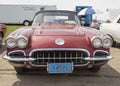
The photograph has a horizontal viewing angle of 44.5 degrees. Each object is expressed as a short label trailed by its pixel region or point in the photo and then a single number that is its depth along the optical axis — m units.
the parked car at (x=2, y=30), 4.94
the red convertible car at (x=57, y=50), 2.57
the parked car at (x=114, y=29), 5.07
